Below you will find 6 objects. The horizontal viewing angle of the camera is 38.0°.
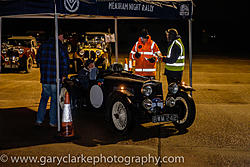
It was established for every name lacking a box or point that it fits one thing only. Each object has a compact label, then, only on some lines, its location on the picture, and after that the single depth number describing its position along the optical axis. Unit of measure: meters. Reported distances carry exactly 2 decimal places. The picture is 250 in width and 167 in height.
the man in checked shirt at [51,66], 7.34
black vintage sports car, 6.84
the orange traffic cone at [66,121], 6.57
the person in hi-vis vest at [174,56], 8.41
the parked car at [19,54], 17.73
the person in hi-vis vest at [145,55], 9.62
